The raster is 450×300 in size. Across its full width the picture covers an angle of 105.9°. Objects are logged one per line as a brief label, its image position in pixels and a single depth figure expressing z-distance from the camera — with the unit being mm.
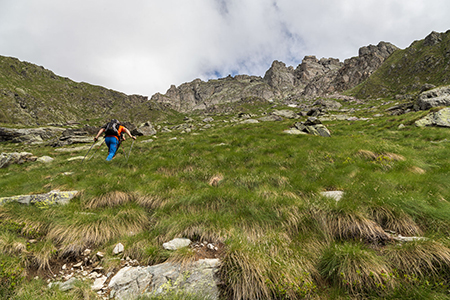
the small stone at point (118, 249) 4898
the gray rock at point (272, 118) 43675
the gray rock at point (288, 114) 55259
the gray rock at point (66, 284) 3743
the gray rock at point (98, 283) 3889
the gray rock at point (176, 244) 4785
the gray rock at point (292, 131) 20244
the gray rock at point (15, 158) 17333
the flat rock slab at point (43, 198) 6469
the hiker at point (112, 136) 13014
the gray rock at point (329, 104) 89625
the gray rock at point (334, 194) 6576
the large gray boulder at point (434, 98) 32066
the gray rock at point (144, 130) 42938
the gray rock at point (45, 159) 18250
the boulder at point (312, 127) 20200
